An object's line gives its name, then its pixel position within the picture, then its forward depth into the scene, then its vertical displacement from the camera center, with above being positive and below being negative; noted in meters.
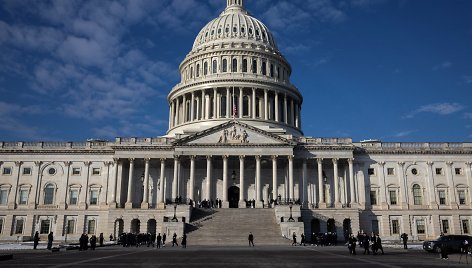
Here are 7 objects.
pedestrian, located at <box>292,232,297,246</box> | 49.89 -1.34
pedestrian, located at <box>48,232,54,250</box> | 40.00 -1.28
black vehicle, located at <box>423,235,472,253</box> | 37.81 -1.33
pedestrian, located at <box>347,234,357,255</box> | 32.33 -1.29
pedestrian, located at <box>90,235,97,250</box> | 40.49 -1.48
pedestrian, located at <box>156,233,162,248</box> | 44.28 -1.45
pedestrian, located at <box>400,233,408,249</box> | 43.27 -1.23
